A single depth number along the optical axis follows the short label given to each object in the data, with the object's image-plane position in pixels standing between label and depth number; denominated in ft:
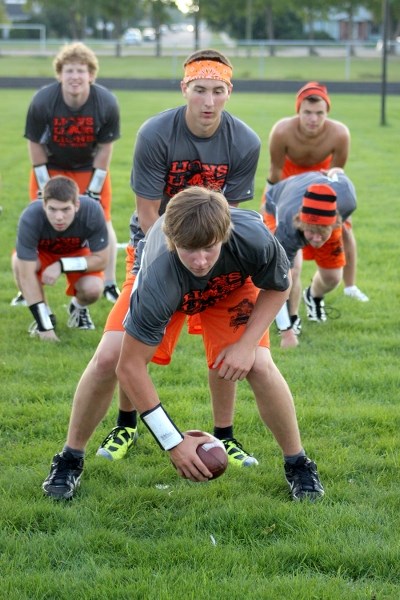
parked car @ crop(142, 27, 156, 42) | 379.26
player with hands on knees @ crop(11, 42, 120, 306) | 38.66
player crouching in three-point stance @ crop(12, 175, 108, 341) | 34.64
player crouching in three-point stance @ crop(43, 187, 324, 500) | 18.60
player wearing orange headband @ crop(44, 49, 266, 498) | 22.93
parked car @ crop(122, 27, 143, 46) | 366.81
